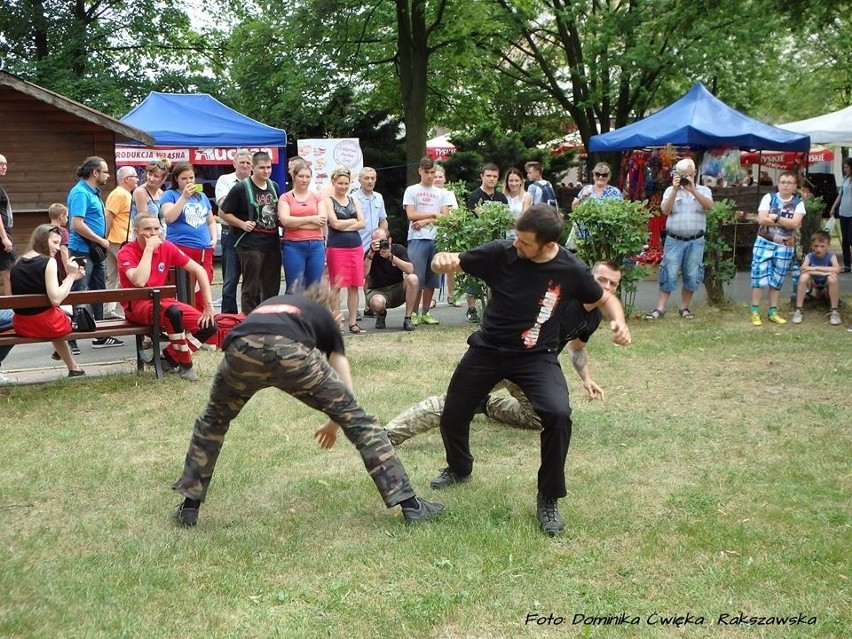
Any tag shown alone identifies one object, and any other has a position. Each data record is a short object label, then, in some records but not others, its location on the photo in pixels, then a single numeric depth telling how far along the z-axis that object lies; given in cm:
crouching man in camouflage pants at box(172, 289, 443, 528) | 466
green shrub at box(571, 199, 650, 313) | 1133
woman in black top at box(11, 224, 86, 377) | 809
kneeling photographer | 1152
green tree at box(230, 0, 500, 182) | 2198
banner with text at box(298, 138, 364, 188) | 1923
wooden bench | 797
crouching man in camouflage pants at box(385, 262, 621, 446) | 557
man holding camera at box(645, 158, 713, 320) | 1184
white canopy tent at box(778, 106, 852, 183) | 2011
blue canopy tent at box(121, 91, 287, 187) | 1862
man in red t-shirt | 854
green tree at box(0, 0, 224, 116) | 2656
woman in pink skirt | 1068
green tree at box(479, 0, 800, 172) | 2373
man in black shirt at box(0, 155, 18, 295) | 1007
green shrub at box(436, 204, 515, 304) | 1085
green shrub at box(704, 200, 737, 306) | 1212
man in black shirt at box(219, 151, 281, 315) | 1013
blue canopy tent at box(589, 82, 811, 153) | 1647
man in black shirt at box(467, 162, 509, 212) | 1191
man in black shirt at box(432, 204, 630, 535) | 489
